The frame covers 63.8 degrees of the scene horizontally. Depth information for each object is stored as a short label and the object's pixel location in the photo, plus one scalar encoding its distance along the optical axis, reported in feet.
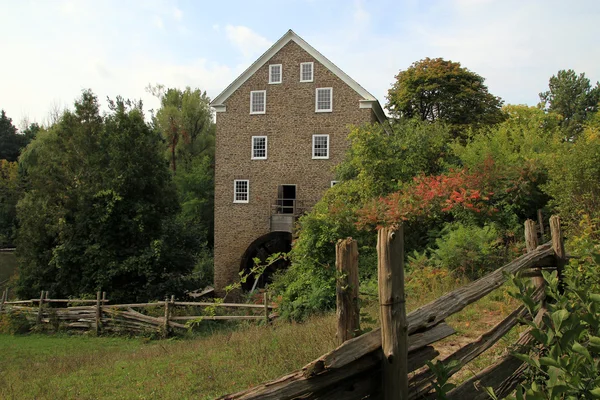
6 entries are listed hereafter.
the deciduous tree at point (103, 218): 77.46
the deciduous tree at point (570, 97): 166.61
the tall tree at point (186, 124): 142.41
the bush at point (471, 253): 36.50
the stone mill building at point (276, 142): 88.58
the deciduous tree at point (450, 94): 103.09
